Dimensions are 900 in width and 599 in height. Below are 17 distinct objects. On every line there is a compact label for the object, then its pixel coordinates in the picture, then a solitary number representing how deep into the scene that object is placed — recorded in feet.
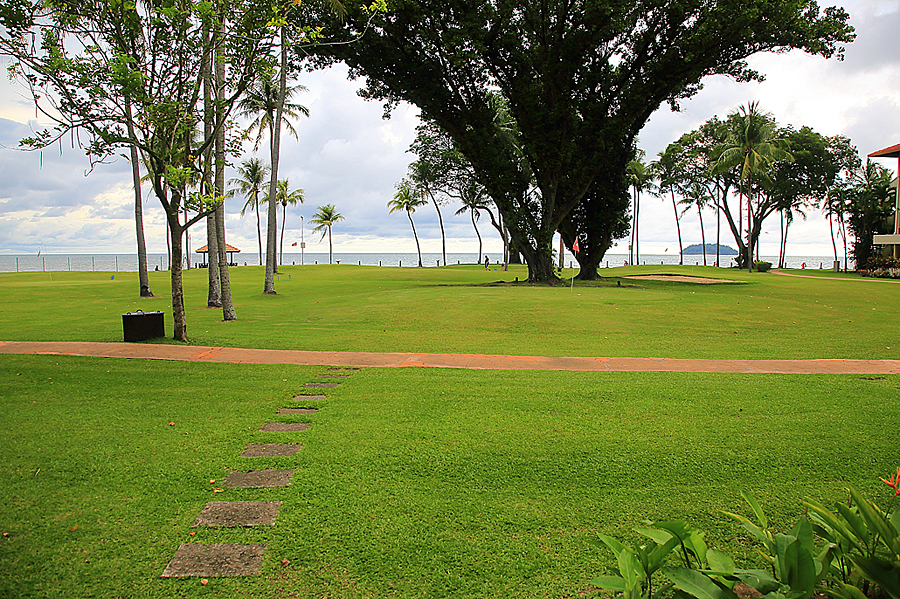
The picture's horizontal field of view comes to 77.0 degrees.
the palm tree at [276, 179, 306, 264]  199.21
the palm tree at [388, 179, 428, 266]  206.49
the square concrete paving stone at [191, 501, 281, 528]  11.87
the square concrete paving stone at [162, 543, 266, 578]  10.14
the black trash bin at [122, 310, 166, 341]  34.42
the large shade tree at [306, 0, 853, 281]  72.33
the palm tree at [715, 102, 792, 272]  139.44
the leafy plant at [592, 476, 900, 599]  6.95
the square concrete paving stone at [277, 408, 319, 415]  19.85
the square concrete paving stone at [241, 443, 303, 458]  15.65
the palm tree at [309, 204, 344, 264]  234.79
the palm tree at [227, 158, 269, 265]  179.06
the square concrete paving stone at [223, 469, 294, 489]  13.66
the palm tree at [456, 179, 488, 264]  141.10
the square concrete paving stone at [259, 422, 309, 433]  17.75
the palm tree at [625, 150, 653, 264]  182.19
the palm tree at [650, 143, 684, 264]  174.81
